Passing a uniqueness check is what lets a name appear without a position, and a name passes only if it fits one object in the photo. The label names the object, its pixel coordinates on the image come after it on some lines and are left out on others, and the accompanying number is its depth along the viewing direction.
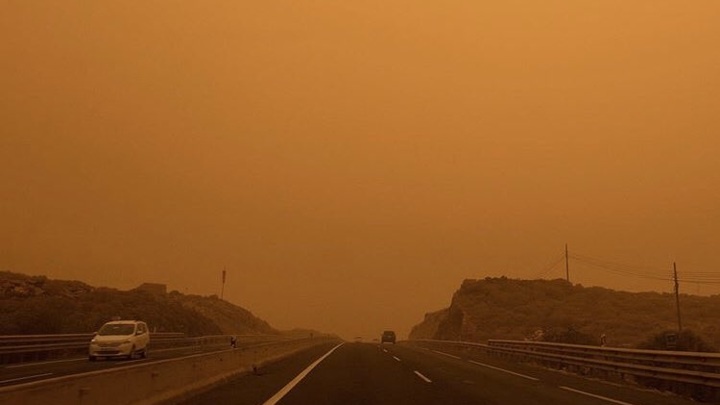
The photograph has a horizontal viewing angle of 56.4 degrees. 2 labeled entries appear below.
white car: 29.22
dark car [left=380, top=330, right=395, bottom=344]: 73.62
